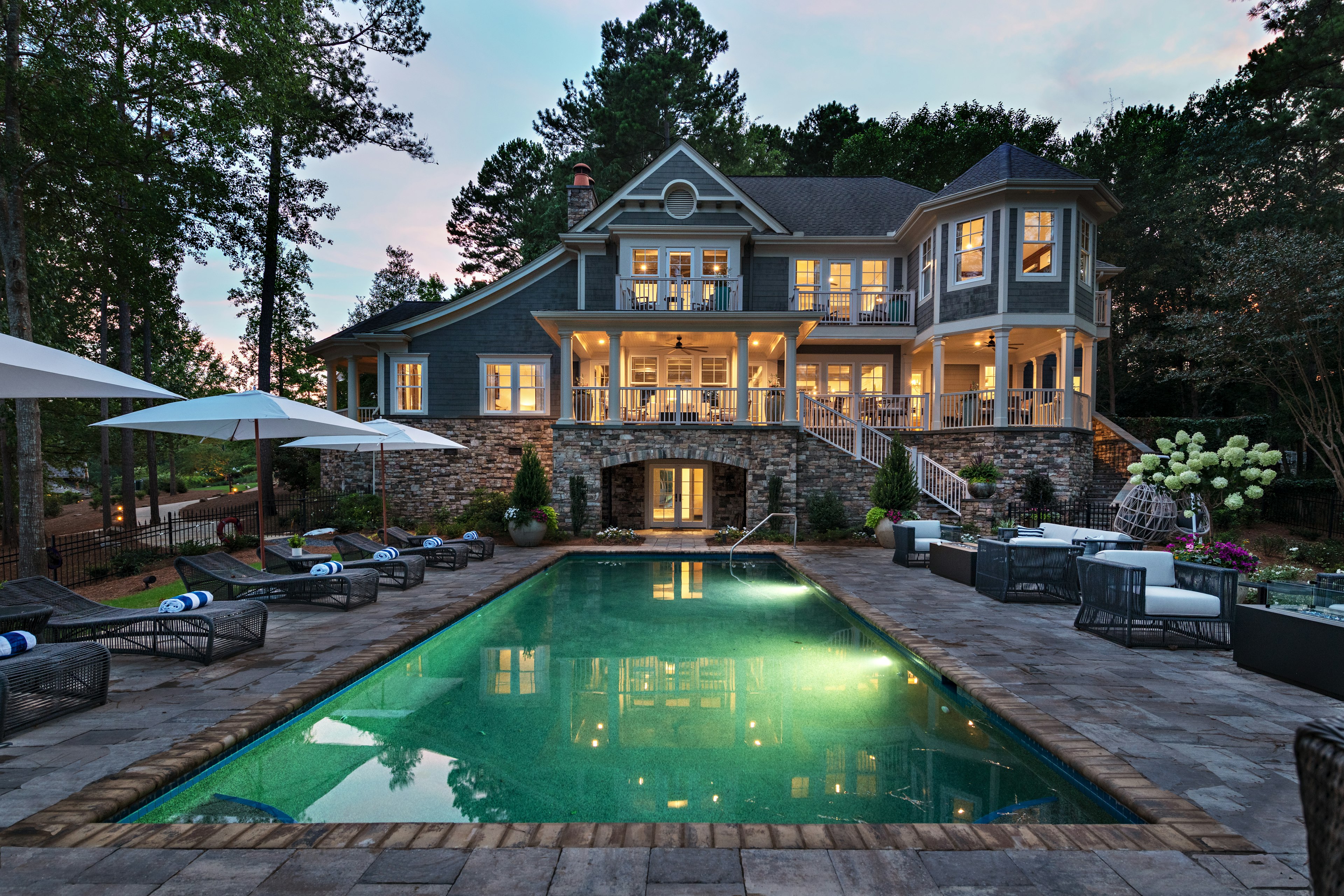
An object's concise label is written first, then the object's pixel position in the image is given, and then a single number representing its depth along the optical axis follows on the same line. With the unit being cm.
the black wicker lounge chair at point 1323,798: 157
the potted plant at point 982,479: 1400
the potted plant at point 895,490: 1366
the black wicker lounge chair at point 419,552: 1016
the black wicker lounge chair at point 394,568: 889
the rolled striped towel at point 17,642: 400
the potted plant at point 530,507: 1403
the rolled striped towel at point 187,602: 540
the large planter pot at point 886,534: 1319
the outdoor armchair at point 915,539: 1122
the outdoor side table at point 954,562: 941
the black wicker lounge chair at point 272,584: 734
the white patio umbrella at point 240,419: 692
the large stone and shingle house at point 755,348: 1528
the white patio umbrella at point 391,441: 1023
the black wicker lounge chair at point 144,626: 527
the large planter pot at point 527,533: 1402
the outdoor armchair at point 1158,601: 605
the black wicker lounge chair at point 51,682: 384
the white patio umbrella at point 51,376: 362
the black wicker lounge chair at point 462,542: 1124
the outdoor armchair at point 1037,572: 815
